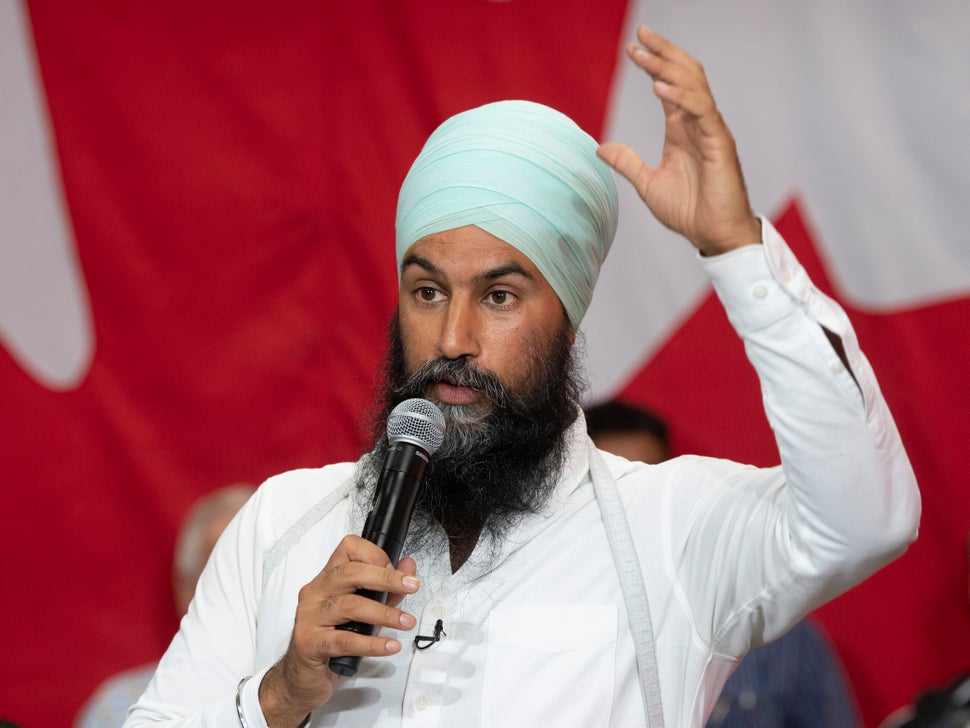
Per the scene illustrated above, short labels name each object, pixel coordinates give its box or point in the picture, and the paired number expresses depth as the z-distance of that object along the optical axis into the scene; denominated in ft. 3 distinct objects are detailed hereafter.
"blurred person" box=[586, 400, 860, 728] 22.13
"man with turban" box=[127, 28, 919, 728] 10.56
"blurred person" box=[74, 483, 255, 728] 24.86
